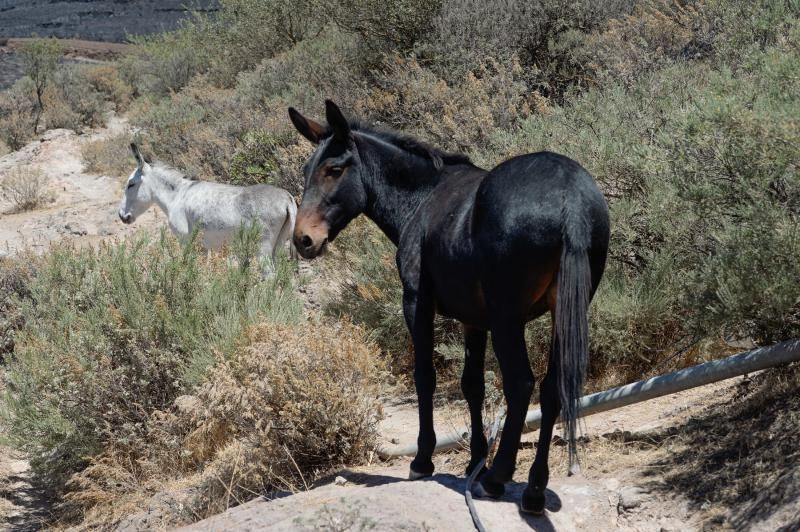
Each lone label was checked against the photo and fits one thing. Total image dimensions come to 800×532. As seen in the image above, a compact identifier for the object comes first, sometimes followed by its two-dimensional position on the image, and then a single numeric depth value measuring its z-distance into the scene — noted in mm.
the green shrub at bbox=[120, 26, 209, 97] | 24719
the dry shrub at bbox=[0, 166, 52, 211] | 17062
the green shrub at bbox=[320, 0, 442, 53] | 14477
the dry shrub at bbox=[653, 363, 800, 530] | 3957
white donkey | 10219
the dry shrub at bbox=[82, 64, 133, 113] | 25719
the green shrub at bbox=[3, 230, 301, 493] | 6672
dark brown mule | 3961
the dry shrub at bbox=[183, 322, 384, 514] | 5629
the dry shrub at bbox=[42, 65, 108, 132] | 22938
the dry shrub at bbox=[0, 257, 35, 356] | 10305
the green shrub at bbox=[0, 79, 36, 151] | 21719
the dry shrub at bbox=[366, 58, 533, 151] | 10438
